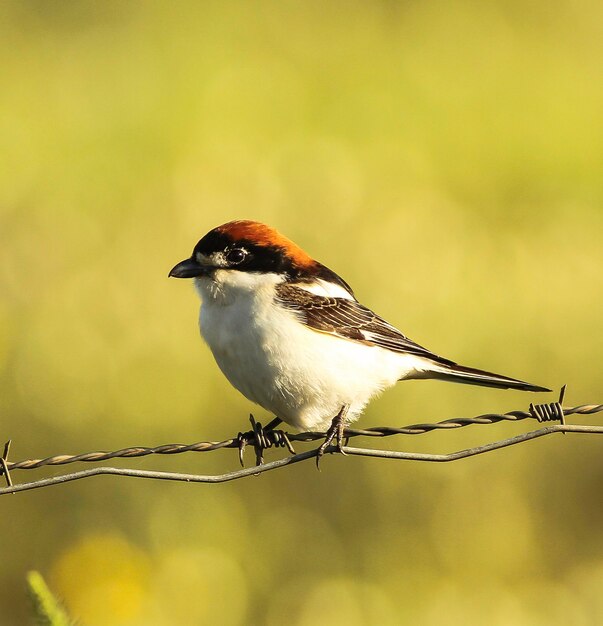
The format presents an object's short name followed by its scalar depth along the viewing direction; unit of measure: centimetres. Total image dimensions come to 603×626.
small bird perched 821
